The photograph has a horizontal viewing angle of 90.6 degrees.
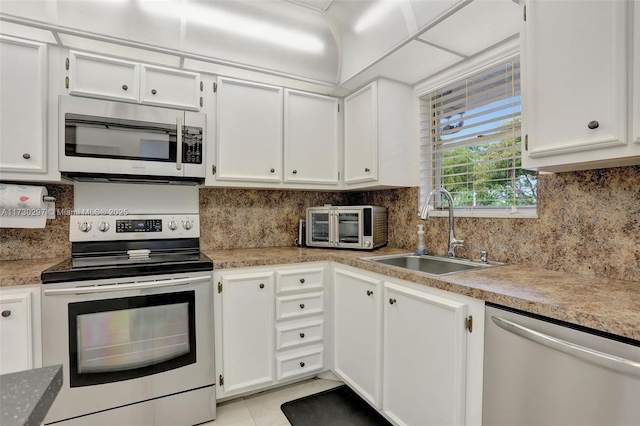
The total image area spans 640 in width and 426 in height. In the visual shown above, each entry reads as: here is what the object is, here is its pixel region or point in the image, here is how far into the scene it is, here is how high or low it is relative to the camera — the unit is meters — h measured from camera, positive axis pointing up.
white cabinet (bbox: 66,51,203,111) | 1.80 +0.78
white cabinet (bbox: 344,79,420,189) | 2.25 +0.55
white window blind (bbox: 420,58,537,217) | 1.78 +0.43
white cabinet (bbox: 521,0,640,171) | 1.09 +0.48
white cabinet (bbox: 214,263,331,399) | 1.89 -0.73
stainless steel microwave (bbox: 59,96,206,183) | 1.76 +0.41
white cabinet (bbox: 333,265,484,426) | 1.30 -0.67
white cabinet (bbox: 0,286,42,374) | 1.45 -0.55
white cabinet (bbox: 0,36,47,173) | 1.65 +0.56
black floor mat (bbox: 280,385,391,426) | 1.81 -1.21
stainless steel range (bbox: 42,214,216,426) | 1.54 -0.66
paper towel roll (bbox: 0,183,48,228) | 1.72 +0.02
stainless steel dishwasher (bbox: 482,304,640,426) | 0.87 -0.51
